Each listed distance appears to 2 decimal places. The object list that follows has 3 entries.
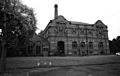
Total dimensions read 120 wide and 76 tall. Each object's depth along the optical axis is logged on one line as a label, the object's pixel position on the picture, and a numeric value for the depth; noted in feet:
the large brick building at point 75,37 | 138.82
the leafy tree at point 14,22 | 55.21
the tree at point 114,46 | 212.23
